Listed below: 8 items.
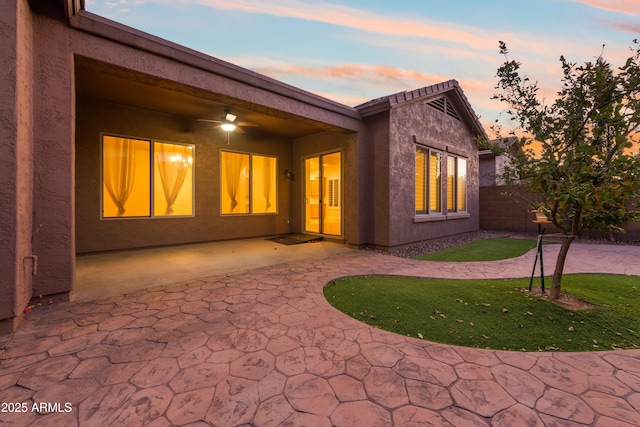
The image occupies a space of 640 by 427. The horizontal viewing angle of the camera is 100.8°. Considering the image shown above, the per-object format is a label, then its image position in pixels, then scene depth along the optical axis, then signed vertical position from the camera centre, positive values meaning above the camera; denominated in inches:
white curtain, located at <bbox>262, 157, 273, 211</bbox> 338.3 +40.6
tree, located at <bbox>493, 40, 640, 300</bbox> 96.6 +29.7
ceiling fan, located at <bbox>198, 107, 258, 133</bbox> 227.8 +77.1
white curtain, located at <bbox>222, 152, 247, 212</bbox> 309.3 +44.9
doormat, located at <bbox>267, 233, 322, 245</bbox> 294.8 -34.2
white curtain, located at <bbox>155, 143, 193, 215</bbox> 268.5 +44.8
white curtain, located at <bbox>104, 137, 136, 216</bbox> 240.8 +37.9
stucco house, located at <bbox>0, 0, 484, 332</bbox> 108.3 +46.6
